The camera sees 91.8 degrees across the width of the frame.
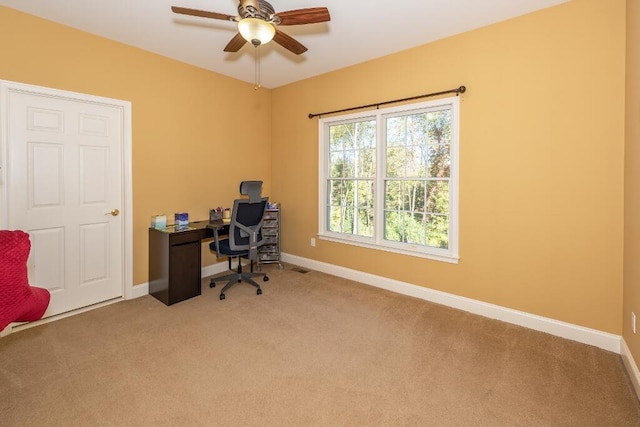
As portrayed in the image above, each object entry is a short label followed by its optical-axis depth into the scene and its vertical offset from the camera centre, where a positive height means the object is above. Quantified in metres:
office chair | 3.49 -0.25
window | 3.29 +0.34
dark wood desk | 3.29 -0.62
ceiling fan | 2.05 +1.32
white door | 2.75 +0.14
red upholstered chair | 1.50 -0.36
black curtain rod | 3.05 +1.21
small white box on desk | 3.59 -0.17
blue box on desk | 3.82 -0.14
